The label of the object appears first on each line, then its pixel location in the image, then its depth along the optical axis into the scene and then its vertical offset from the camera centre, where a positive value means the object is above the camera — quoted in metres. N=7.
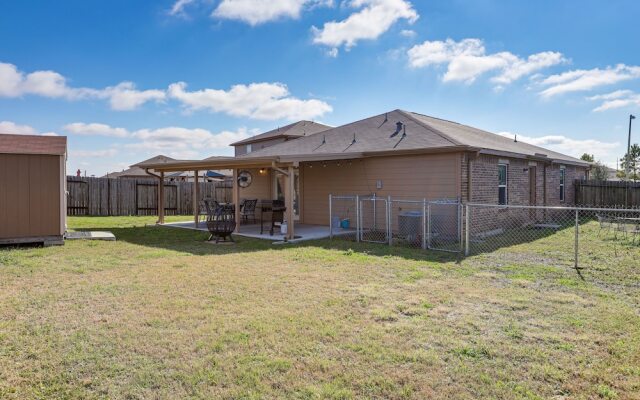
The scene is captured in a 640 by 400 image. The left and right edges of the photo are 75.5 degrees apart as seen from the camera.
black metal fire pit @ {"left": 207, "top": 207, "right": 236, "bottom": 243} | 10.87 -0.73
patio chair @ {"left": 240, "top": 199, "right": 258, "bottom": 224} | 14.96 -0.33
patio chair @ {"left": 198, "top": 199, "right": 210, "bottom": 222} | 12.76 -0.58
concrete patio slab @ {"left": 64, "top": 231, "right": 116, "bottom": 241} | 11.11 -1.00
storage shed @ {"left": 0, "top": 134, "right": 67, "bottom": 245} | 9.73 +0.20
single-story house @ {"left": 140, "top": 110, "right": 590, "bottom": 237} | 11.16 +1.02
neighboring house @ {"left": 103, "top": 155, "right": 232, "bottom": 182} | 20.26 +1.89
